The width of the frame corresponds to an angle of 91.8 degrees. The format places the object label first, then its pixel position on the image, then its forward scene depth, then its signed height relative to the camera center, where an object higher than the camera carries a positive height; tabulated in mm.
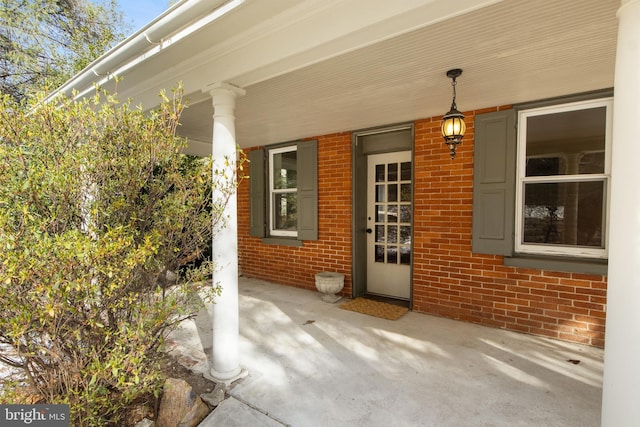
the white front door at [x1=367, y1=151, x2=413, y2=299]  4129 -319
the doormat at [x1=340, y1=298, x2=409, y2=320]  3621 -1328
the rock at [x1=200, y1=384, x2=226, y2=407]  2023 -1302
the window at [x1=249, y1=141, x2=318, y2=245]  4710 +103
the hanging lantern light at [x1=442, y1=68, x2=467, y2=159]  2682 +650
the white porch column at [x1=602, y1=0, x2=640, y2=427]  1040 -126
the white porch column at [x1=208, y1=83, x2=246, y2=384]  2246 -420
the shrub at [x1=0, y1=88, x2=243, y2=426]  1359 -204
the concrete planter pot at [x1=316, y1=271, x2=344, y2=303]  4070 -1109
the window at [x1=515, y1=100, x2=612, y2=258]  2822 +205
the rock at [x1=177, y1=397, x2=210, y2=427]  1816 -1296
